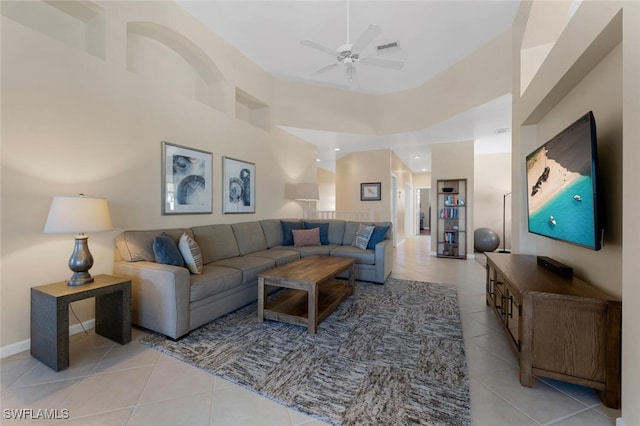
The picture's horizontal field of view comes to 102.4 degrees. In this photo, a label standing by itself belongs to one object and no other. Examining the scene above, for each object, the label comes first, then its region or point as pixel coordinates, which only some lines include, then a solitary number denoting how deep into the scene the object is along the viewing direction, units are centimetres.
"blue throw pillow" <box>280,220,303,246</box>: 448
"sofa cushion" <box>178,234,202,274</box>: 248
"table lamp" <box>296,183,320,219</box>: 525
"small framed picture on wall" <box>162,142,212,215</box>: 299
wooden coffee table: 227
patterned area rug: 141
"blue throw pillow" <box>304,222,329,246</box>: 455
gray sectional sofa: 212
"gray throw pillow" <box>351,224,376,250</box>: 397
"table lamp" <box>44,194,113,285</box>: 182
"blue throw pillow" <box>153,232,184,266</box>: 235
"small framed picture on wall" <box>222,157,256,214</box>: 383
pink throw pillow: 430
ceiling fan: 231
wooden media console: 141
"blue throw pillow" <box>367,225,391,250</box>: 396
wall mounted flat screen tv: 156
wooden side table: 172
